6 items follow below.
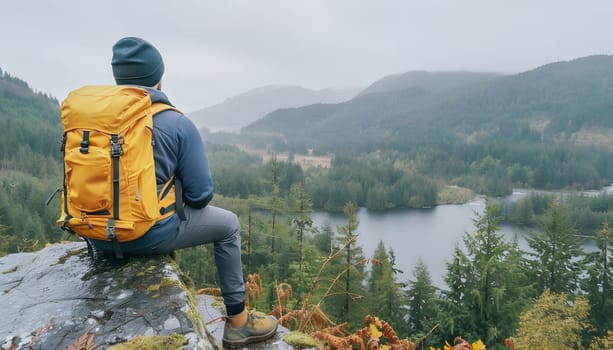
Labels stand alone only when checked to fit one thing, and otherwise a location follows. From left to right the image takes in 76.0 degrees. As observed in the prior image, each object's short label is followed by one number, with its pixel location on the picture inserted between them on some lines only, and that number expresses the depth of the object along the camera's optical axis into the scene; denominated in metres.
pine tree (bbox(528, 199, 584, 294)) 22.08
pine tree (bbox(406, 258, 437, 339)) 25.09
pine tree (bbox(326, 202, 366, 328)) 17.11
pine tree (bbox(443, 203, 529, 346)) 18.03
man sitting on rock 2.35
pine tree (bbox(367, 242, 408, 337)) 22.50
